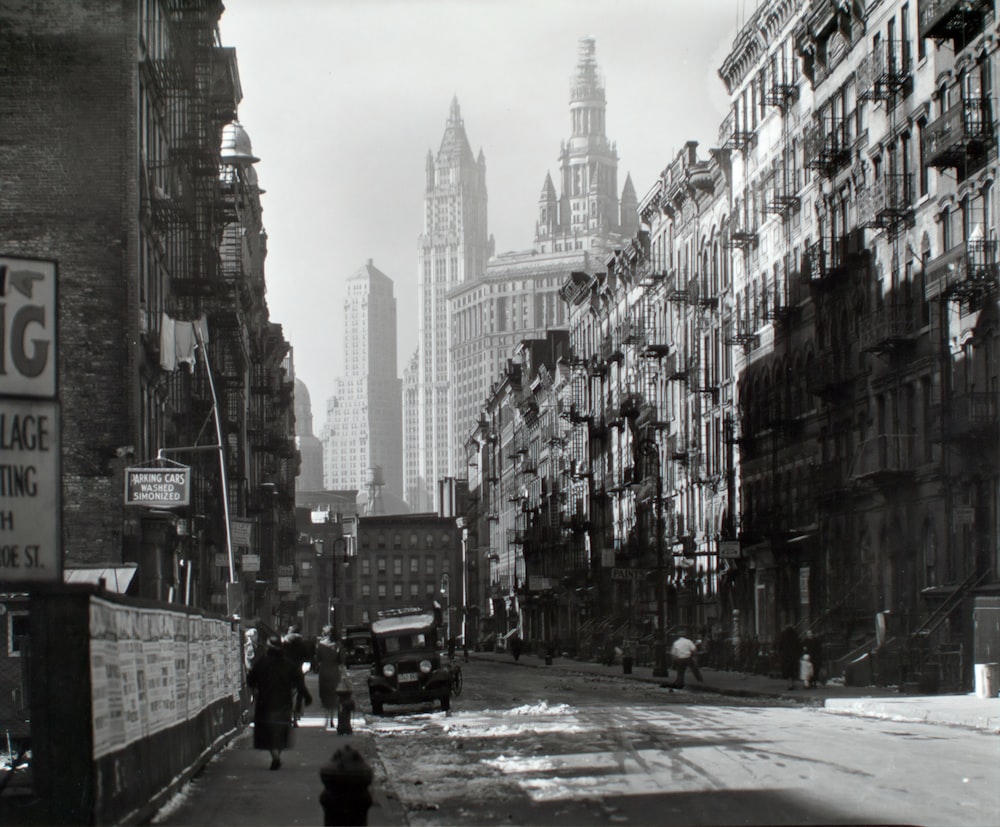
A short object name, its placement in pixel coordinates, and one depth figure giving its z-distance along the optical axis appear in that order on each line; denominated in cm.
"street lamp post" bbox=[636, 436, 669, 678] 5781
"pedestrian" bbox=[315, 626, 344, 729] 3238
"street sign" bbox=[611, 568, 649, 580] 6116
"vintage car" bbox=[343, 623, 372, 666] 8744
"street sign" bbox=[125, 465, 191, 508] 3512
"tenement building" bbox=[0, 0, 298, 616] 3844
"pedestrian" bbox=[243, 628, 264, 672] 4269
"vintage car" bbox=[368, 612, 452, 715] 3962
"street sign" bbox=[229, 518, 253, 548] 5156
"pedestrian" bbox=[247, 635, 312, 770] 2364
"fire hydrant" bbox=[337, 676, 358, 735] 3048
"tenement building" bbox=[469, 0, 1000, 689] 4466
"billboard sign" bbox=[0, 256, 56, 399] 1330
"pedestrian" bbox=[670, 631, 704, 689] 4962
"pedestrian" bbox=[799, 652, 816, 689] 4569
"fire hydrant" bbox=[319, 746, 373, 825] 1072
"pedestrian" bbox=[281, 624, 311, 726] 3166
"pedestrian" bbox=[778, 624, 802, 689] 4756
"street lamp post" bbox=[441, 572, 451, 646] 17940
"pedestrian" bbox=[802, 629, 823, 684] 4828
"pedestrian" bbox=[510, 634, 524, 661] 9738
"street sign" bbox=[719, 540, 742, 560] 5934
